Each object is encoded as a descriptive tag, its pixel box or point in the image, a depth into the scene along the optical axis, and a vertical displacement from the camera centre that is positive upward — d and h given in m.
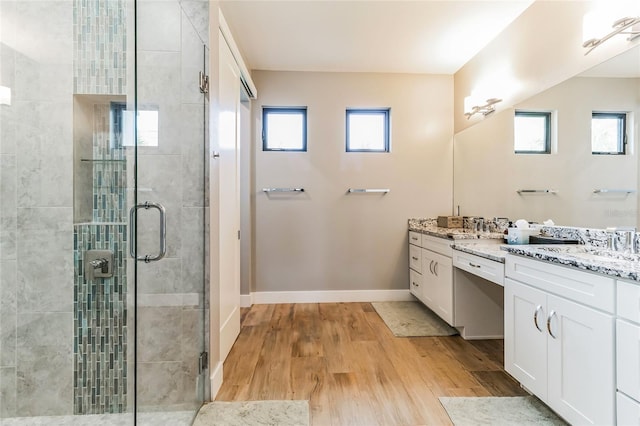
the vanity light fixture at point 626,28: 1.72 +1.06
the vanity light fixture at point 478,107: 2.98 +1.07
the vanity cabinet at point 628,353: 1.13 -0.52
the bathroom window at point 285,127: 3.62 +1.00
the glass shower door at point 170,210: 1.49 +0.01
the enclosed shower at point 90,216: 1.49 -0.02
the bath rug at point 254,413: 1.60 -1.09
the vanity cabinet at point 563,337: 1.25 -0.59
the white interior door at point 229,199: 2.22 +0.10
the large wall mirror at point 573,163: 1.75 +0.36
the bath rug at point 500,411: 1.59 -1.08
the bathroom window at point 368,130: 3.68 +1.00
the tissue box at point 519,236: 2.19 -0.16
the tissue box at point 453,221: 3.31 -0.09
